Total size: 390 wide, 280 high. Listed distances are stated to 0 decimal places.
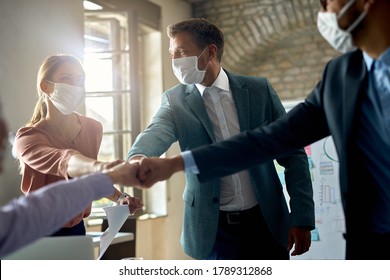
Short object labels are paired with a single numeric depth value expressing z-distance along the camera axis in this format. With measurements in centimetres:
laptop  131
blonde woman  177
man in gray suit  184
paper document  154
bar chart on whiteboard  373
